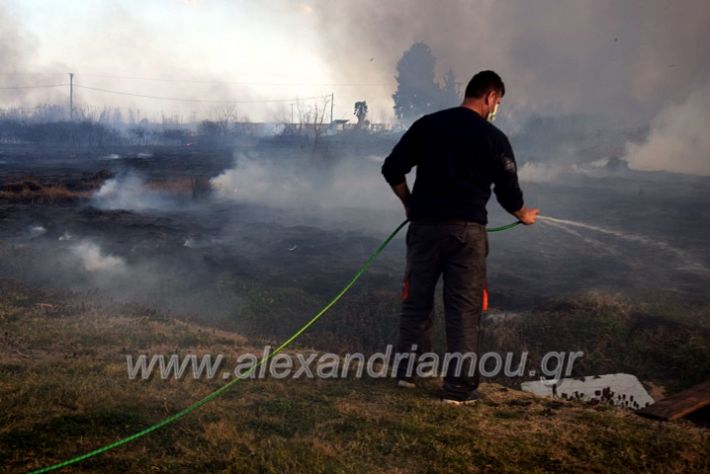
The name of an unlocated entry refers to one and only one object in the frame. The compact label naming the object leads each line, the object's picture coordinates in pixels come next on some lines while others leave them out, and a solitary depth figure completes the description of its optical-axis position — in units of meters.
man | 4.34
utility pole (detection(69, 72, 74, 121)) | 79.25
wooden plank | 4.49
